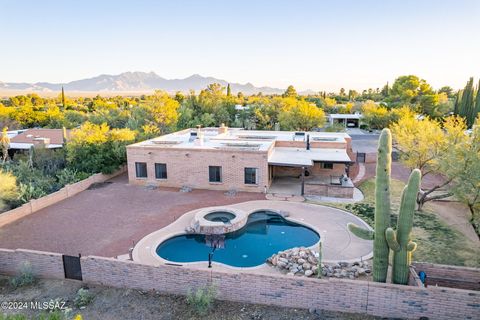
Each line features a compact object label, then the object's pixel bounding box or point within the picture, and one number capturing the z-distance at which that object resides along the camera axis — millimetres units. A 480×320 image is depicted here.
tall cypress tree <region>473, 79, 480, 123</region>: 41125
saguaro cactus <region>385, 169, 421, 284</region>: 9992
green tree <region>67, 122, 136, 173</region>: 25172
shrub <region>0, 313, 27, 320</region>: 6000
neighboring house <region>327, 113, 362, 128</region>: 60062
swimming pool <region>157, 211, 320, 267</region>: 13988
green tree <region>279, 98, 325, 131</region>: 39750
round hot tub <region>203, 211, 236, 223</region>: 17609
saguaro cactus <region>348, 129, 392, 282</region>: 10211
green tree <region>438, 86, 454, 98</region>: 86938
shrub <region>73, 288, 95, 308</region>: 10406
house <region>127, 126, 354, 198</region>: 22062
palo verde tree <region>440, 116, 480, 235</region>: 12529
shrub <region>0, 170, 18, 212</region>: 17891
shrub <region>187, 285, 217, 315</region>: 9891
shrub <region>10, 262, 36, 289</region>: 11654
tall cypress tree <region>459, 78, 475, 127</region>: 43281
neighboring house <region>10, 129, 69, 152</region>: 29219
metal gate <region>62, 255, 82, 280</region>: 11703
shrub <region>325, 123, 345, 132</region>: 40750
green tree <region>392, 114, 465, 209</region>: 17047
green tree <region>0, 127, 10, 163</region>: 27547
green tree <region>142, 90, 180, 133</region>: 41000
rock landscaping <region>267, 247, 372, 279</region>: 11906
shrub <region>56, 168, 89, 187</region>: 22875
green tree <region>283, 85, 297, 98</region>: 101238
